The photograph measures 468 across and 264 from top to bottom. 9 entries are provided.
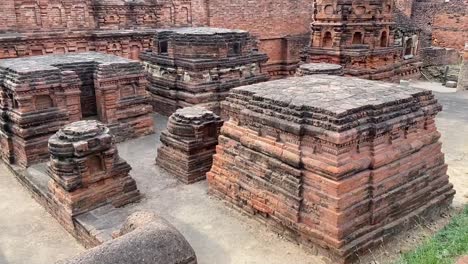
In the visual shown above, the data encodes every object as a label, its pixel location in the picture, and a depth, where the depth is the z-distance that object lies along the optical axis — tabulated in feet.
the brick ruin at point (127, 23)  35.76
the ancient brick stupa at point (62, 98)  25.34
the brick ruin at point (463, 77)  47.82
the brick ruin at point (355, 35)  38.70
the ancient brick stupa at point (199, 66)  35.01
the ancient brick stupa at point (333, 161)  16.14
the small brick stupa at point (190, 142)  23.77
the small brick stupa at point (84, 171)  19.60
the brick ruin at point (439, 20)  70.69
